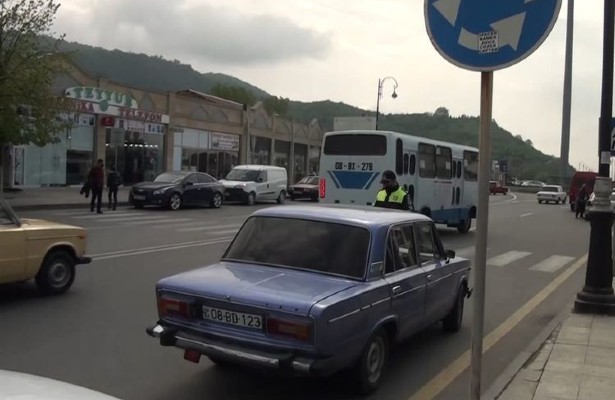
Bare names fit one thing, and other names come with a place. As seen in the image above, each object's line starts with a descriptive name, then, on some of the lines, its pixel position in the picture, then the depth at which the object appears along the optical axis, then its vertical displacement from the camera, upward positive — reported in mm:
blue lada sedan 4770 -889
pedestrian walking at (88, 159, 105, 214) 22406 -314
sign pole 3779 -98
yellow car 7988 -1033
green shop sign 32594 +3821
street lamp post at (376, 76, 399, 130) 47806 +6375
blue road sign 3553 +865
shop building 32219 +2260
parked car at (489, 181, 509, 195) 75588 -80
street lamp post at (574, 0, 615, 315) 8617 -472
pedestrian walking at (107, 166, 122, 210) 23984 -383
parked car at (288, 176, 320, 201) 37125 -589
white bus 17797 +436
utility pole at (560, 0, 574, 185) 53562 +7654
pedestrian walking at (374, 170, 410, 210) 10297 -180
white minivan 31141 -271
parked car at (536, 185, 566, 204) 52844 -344
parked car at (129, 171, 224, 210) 25219 -638
